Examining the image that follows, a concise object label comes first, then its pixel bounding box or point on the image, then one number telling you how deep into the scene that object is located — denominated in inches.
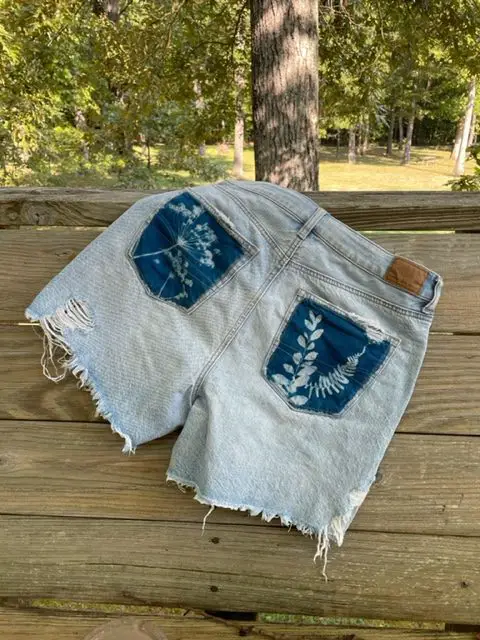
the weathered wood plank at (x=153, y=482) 49.8
